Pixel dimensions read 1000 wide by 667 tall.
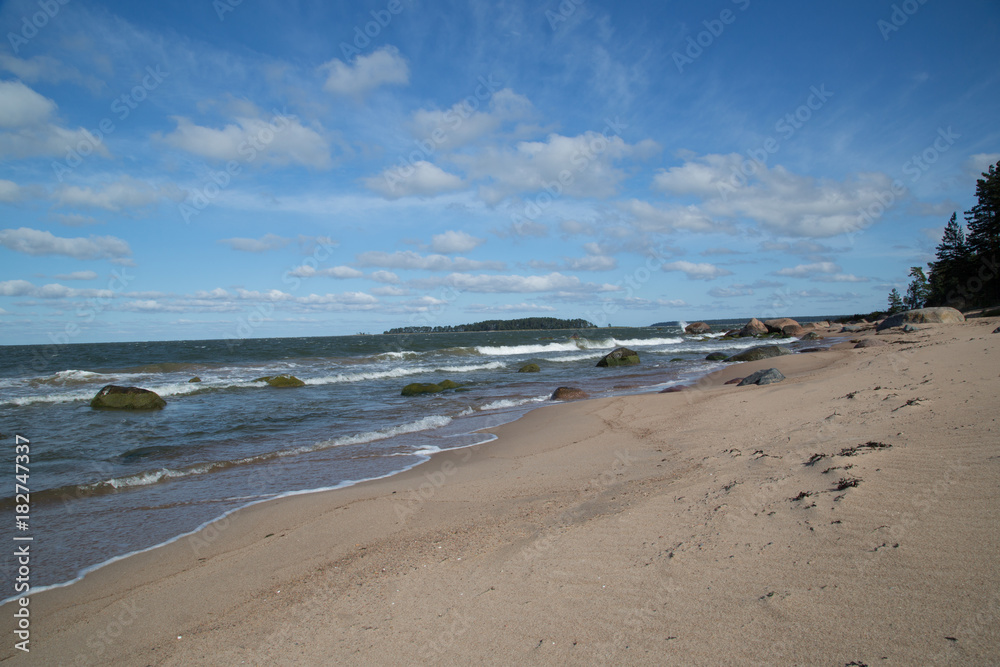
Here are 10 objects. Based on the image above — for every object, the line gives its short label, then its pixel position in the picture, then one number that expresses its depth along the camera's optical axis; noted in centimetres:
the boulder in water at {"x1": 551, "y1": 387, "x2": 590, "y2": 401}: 1549
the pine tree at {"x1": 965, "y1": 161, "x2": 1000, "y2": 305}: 4059
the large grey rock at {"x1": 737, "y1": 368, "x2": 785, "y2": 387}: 1277
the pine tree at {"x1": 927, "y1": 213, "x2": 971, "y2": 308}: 4644
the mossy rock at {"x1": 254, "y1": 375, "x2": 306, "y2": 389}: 2127
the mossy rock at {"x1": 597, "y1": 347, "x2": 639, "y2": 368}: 2717
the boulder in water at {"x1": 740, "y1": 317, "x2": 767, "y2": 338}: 5591
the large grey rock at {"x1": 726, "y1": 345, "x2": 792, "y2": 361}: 2197
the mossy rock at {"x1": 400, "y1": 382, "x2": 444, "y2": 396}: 1814
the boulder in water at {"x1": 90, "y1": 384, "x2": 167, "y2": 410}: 1573
